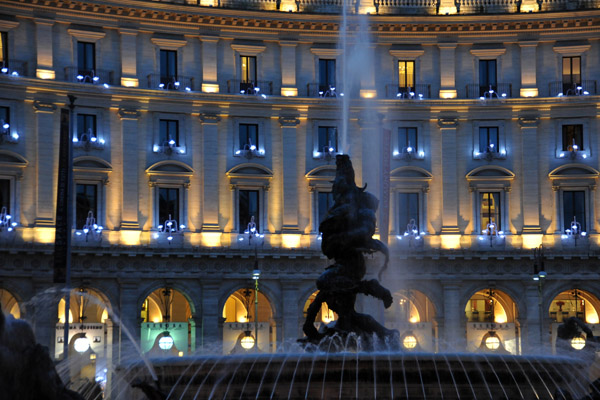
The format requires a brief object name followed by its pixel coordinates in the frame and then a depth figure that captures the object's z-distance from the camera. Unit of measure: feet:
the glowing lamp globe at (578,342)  185.35
